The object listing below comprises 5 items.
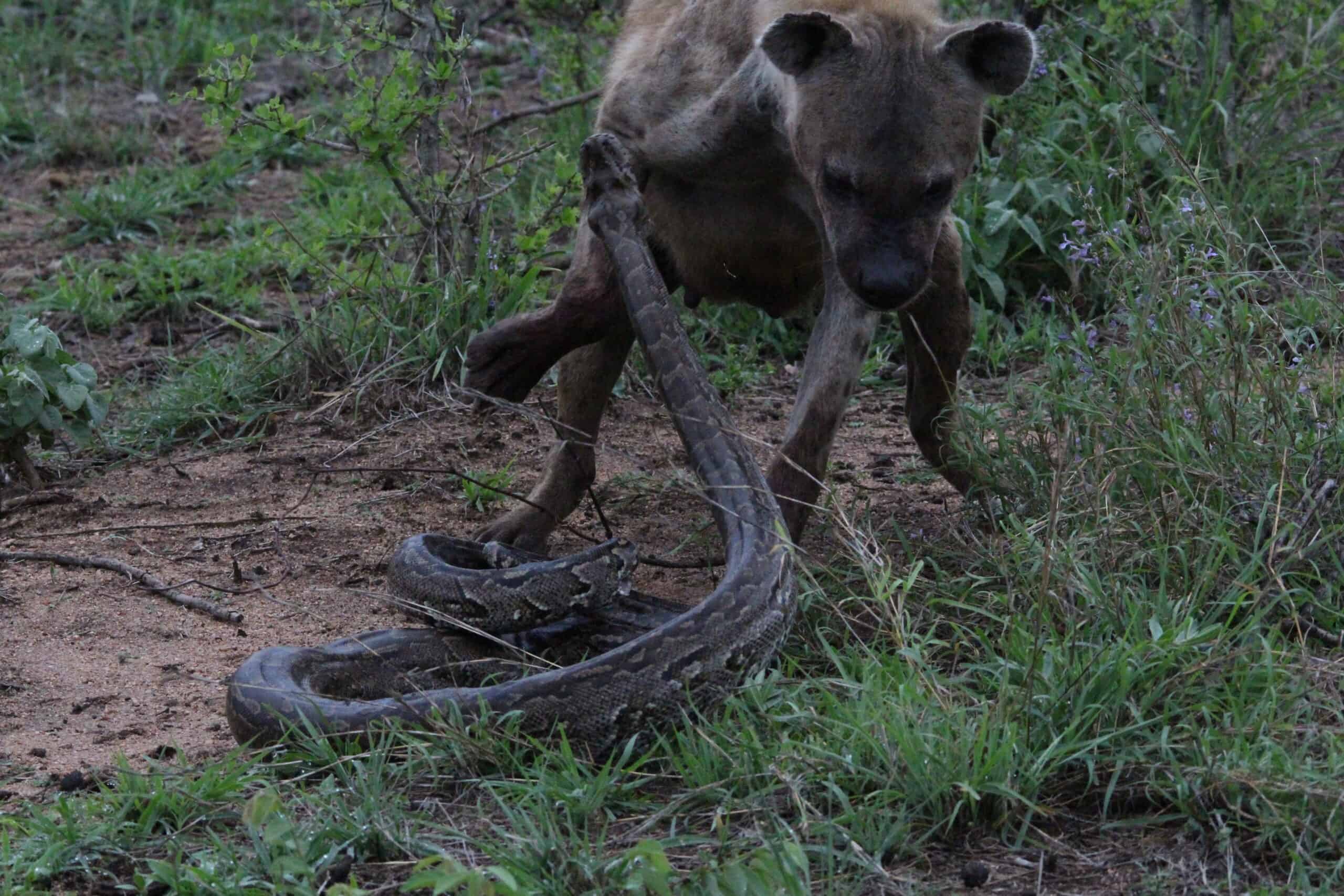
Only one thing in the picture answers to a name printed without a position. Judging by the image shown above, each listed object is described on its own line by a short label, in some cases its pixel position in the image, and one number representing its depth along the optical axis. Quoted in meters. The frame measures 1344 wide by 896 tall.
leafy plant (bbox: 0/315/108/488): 10.10
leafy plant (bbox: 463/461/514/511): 10.25
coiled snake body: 6.70
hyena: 8.27
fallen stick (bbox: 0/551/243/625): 8.82
